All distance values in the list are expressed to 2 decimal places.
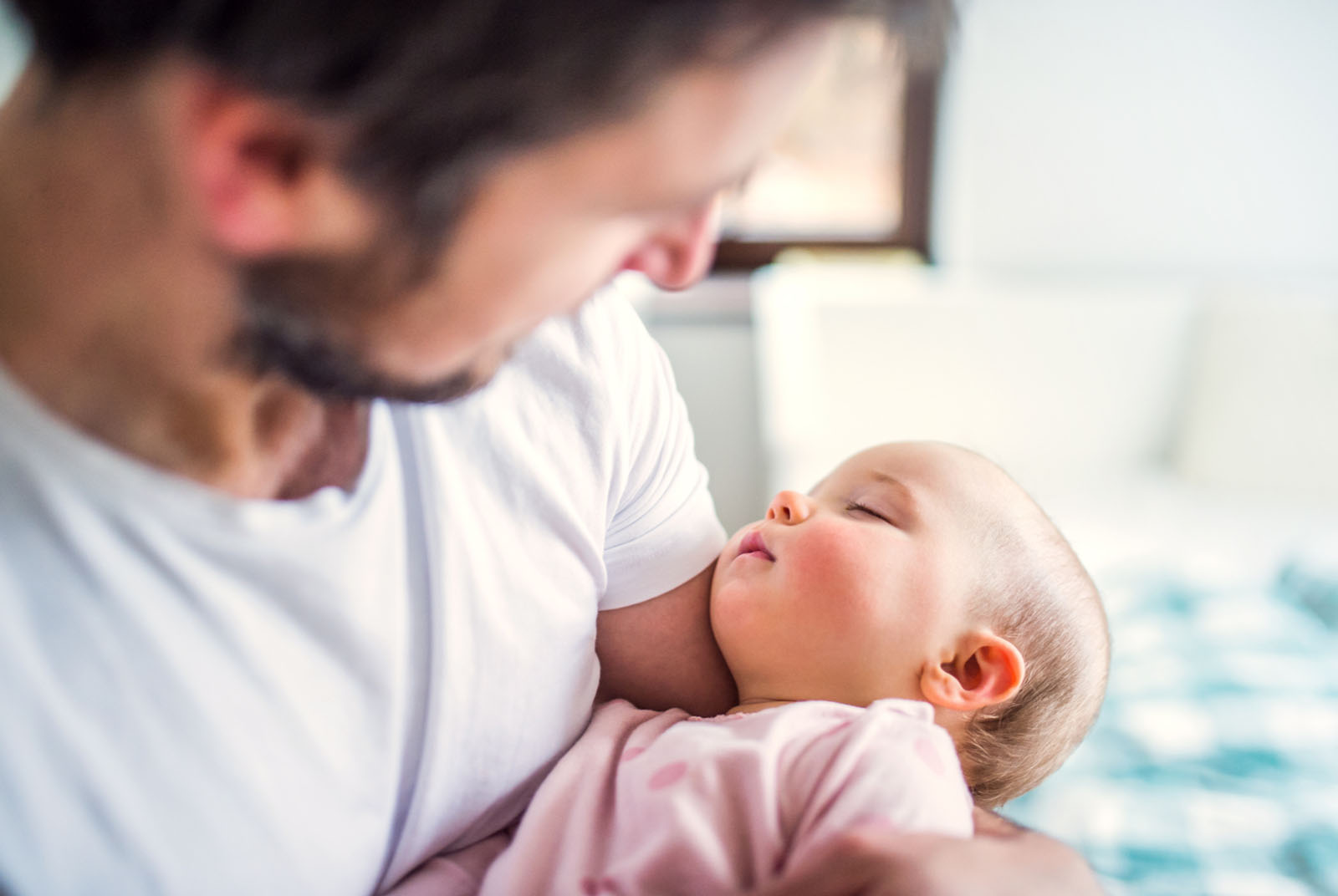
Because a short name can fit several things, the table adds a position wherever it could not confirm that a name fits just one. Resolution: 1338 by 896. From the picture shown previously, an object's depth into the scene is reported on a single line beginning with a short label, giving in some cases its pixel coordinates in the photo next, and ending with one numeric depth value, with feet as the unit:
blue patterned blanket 4.19
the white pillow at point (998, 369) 8.63
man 1.66
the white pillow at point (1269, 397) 8.02
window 9.45
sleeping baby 2.51
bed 5.66
